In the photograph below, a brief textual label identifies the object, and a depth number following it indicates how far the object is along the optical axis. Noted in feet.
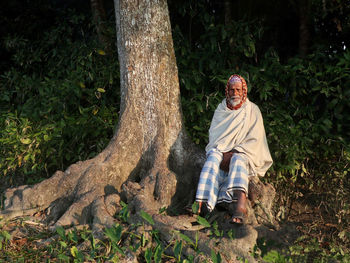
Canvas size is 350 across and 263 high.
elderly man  15.57
